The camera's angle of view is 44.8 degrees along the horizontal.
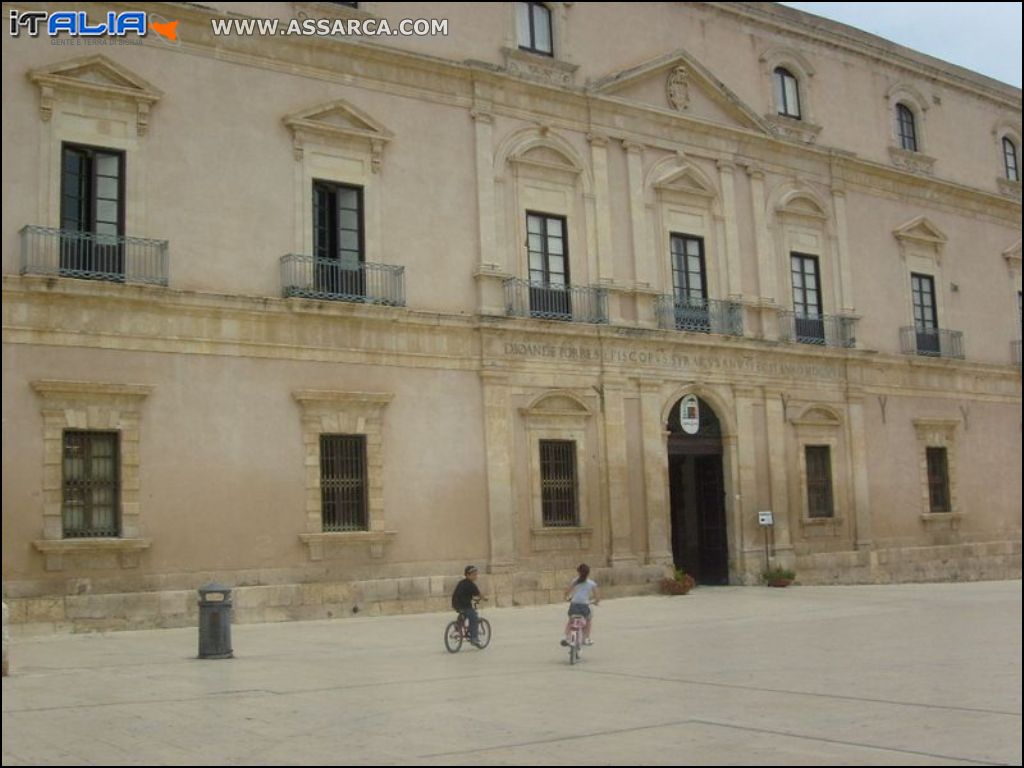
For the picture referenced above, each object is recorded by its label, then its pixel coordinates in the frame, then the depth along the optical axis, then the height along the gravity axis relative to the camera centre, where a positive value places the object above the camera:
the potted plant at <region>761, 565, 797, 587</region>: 26.47 -1.16
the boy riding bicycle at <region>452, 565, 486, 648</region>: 15.73 -0.86
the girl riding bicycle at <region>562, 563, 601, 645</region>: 14.56 -0.78
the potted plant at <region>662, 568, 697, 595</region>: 24.75 -1.15
